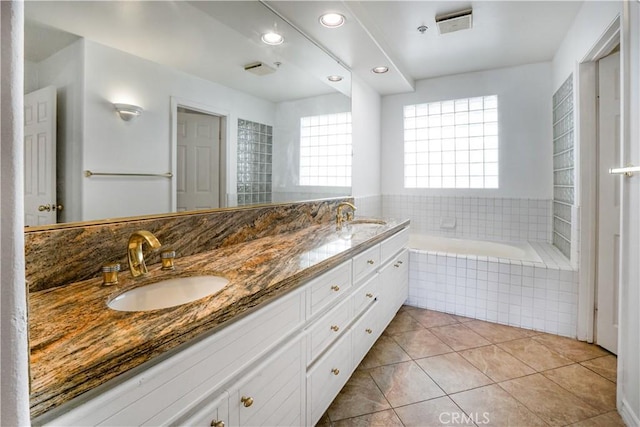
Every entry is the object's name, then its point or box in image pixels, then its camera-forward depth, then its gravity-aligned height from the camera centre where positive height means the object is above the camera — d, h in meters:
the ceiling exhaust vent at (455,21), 2.30 +1.41
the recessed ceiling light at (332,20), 2.05 +1.26
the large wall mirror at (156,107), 1.02 +0.44
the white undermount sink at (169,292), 1.01 -0.28
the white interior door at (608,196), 2.11 +0.11
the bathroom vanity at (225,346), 0.59 -0.33
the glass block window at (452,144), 3.52 +0.79
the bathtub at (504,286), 2.41 -0.62
